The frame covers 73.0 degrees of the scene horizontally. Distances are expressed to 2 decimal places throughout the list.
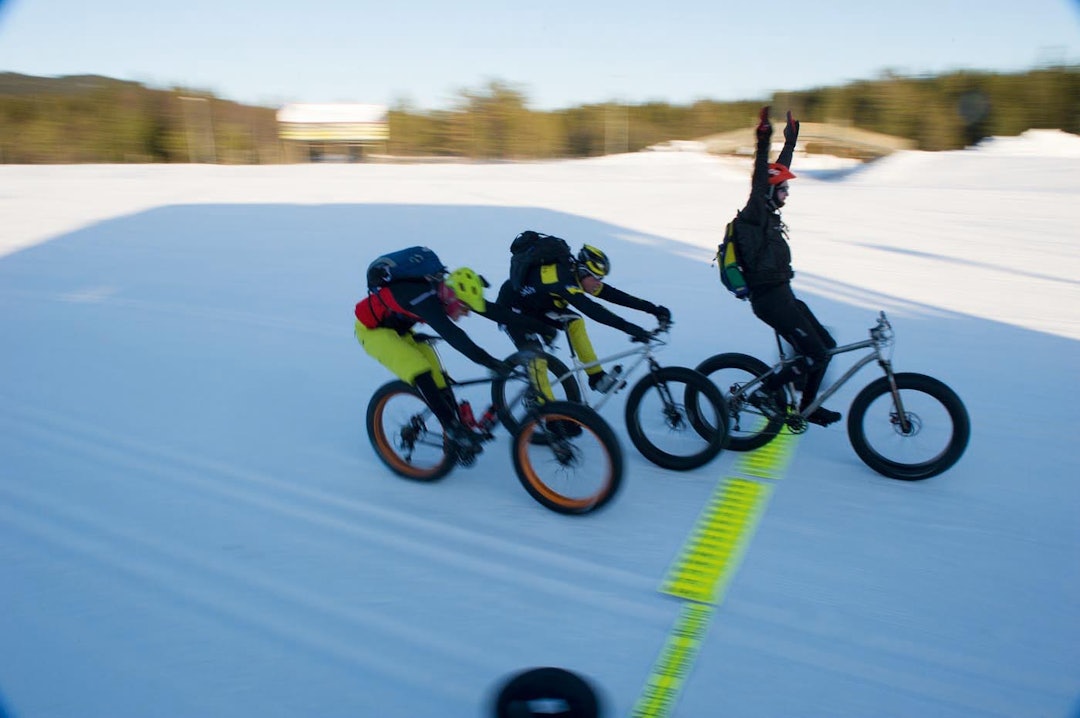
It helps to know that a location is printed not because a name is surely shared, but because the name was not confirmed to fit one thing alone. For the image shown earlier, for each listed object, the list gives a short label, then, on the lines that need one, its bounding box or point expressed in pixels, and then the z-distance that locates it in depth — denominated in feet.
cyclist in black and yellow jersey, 15.34
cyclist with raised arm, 15.14
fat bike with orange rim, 13.53
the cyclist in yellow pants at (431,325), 13.79
